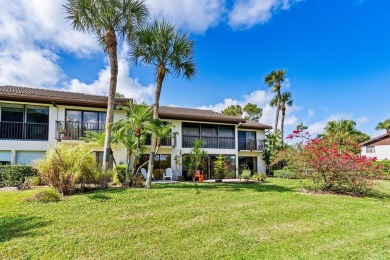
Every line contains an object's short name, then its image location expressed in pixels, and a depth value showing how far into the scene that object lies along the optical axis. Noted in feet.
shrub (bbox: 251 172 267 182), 60.34
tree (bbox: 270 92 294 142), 101.86
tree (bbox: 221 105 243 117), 129.70
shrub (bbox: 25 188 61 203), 28.09
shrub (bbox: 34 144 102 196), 31.22
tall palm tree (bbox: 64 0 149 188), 37.11
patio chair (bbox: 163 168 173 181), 62.45
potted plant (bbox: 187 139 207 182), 59.26
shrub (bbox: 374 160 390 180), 68.83
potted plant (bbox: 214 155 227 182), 67.41
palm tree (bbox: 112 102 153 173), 38.81
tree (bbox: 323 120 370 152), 127.39
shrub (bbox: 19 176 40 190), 38.58
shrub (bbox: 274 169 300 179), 66.96
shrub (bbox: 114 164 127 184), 41.37
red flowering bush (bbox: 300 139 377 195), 38.91
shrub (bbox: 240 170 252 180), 60.75
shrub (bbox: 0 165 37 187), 40.93
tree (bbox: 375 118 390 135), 131.95
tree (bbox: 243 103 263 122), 134.10
